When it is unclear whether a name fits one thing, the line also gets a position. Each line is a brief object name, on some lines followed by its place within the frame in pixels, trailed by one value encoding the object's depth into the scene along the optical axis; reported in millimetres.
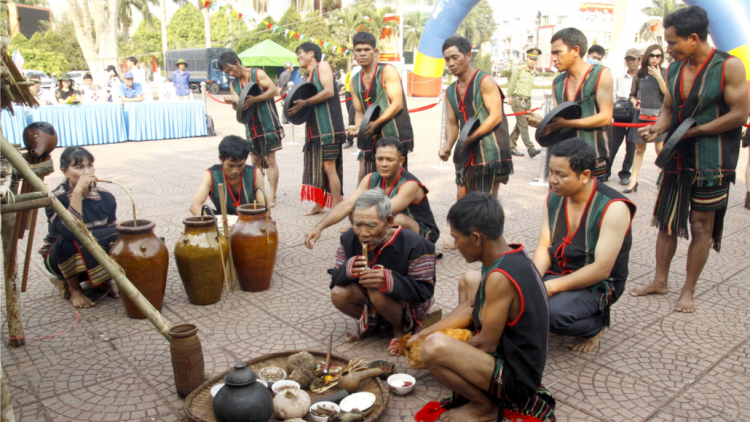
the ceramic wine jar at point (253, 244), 3910
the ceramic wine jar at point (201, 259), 3674
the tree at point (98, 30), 17506
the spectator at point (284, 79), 15128
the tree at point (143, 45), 46884
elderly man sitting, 2971
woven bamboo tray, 2429
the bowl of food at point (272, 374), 2715
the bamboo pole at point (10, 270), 3088
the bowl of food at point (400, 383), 2697
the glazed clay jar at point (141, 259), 3453
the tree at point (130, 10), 38625
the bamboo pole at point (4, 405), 2080
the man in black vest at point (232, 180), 4172
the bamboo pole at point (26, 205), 2279
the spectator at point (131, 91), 12008
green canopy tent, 26344
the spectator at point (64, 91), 11602
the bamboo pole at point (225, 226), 3723
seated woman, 3807
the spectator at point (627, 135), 7797
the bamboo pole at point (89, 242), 2321
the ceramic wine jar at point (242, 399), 2238
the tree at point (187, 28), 60009
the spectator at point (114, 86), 12234
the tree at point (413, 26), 56344
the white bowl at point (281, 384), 2594
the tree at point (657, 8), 53244
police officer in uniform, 9836
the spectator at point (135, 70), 13812
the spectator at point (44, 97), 11438
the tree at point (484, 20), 66969
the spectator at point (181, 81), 16047
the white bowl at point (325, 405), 2398
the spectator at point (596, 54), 8361
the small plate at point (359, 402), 2457
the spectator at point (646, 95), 6961
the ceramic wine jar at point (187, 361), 2627
